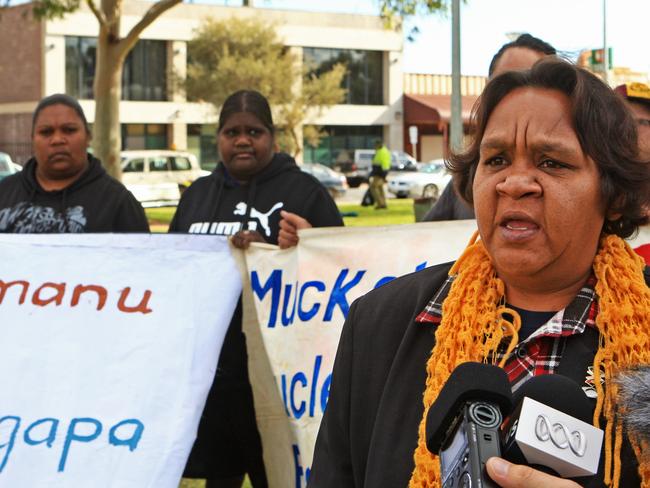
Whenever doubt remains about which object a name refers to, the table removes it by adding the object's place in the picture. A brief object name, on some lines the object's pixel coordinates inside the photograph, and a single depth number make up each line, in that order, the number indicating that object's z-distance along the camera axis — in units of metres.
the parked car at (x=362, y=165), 36.96
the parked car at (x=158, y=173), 29.30
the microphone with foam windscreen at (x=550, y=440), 1.21
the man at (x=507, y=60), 3.74
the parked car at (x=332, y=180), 32.59
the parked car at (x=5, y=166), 25.94
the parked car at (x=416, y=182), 29.69
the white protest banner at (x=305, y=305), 3.82
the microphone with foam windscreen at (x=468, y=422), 1.19
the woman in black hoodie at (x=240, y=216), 4.16
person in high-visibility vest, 23.45
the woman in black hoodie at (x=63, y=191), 4.48
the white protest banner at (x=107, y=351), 3.49
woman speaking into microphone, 1.86
